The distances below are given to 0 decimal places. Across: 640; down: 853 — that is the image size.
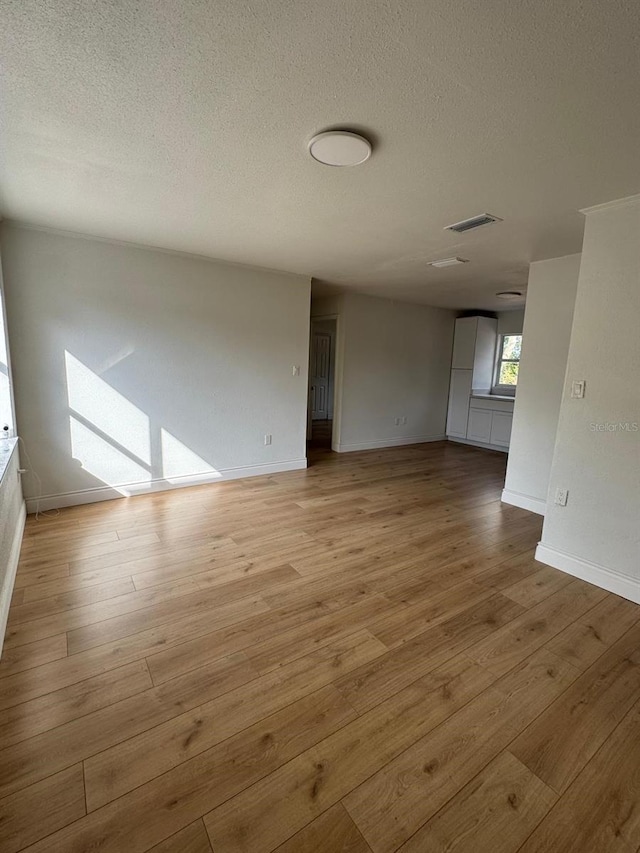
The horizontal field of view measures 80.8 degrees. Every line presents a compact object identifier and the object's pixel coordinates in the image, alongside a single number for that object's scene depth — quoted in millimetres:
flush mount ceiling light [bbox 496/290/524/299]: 5009
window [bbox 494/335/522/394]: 6656
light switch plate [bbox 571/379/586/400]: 2479
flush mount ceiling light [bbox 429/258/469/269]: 3622
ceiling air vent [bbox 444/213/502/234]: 2568
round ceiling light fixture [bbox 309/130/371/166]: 1682
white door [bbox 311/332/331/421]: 8125
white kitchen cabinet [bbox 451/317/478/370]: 6551
